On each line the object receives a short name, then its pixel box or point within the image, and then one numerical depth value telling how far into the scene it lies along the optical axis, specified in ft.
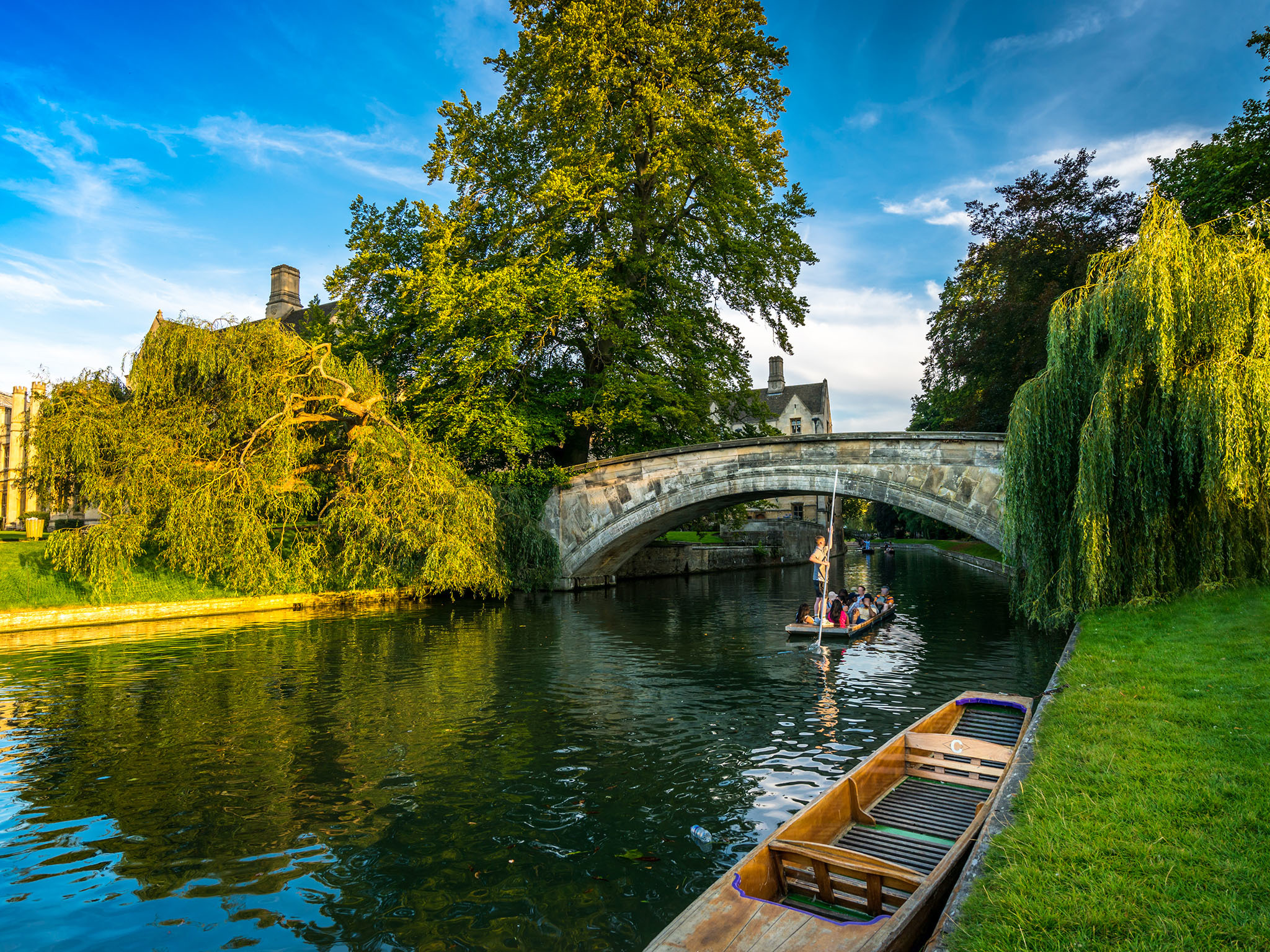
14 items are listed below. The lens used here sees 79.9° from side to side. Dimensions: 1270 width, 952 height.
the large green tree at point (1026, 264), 58.85
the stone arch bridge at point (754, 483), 49.57
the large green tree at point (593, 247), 58.34
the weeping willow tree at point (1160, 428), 29.73
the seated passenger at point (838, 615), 42.29
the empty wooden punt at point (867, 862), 9.69
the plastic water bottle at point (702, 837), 15.24
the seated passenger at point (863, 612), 43.89
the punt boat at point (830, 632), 40.40
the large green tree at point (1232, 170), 54.08
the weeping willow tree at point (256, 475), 44.93
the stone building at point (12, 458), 104.14
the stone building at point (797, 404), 181.16
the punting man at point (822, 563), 42.47
